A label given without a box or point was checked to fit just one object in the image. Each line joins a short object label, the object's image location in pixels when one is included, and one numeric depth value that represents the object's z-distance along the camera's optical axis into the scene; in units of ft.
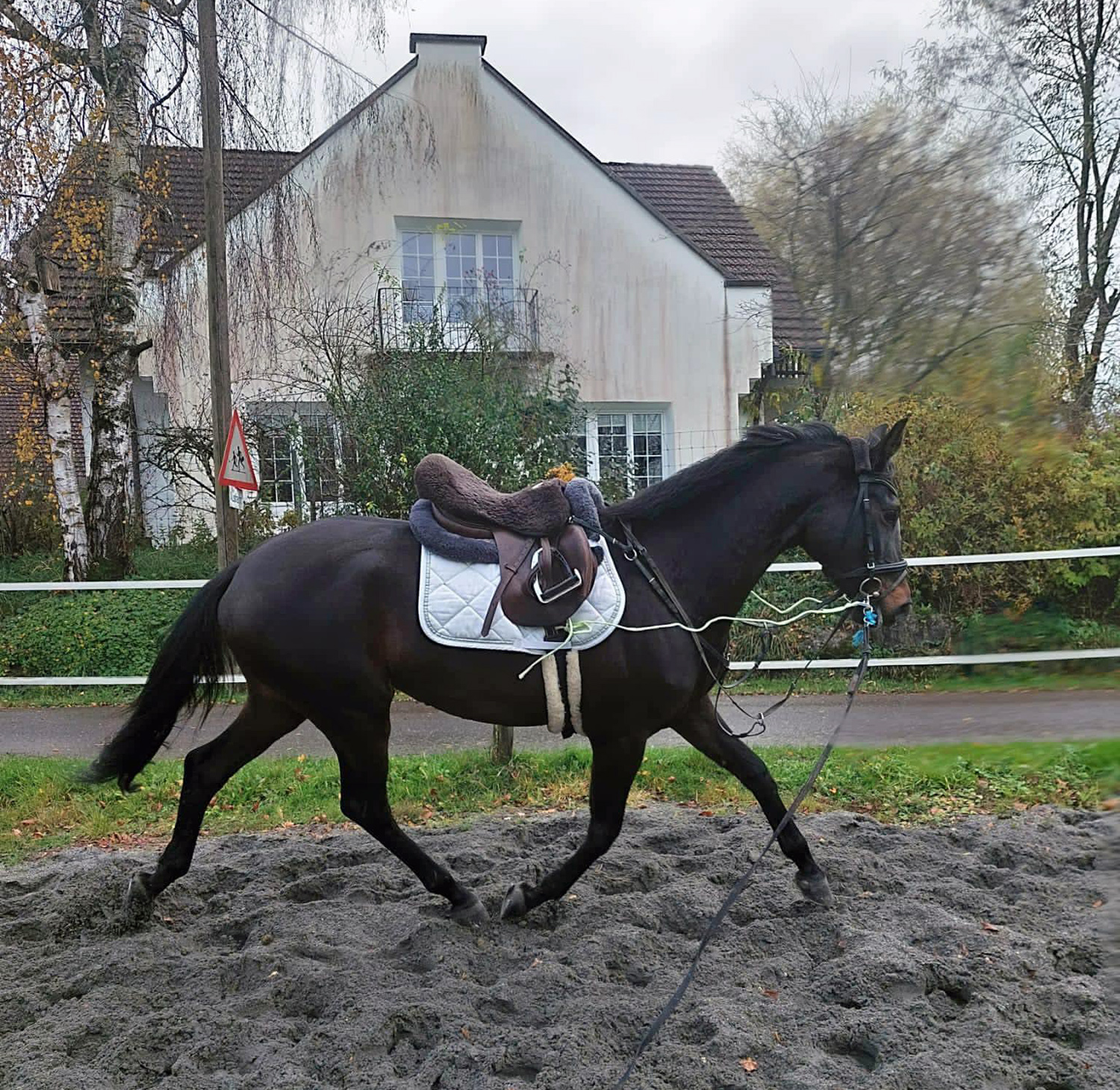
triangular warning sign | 20.74
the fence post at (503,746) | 18.19
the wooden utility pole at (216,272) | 23.06
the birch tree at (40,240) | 26.27
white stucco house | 38.63
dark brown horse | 11.09
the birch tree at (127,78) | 25.17
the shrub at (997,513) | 26.09
